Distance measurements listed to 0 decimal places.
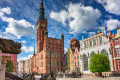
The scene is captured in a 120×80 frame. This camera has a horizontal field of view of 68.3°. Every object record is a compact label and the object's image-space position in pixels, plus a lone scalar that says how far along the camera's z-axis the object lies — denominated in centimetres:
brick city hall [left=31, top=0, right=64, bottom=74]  5129
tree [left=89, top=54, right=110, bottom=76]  2697
